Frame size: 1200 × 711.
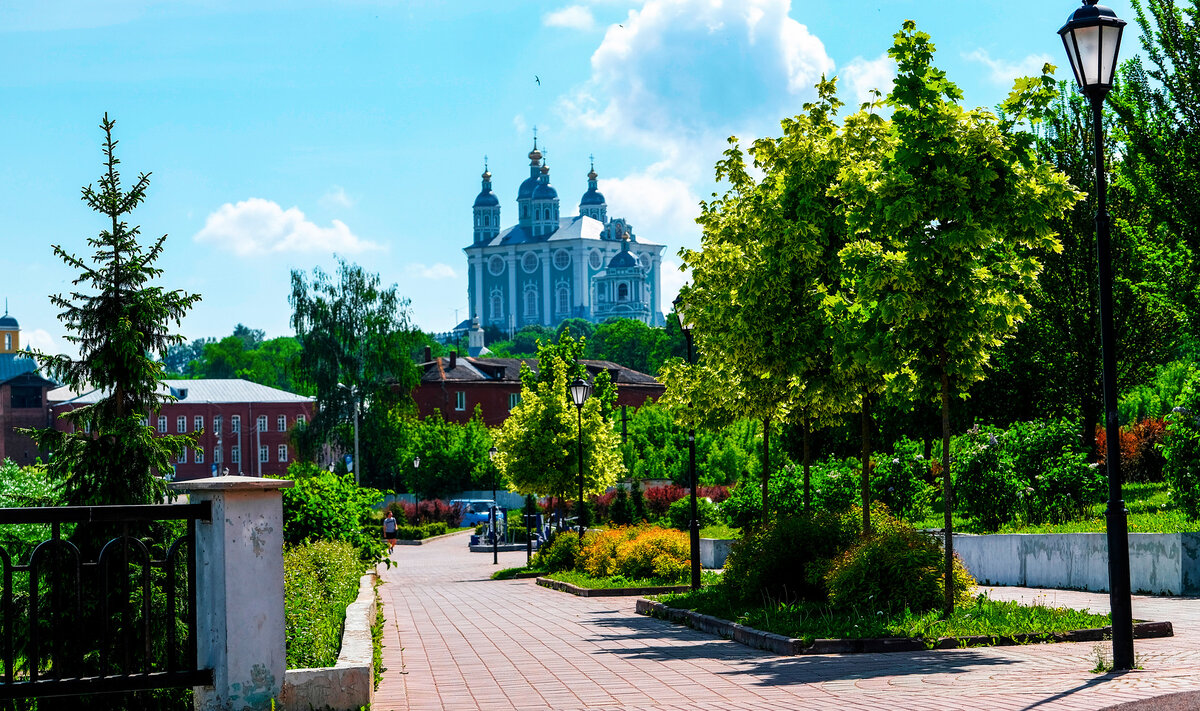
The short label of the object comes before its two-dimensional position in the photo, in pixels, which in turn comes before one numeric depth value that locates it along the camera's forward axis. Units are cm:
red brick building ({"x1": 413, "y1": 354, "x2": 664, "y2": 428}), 10381
